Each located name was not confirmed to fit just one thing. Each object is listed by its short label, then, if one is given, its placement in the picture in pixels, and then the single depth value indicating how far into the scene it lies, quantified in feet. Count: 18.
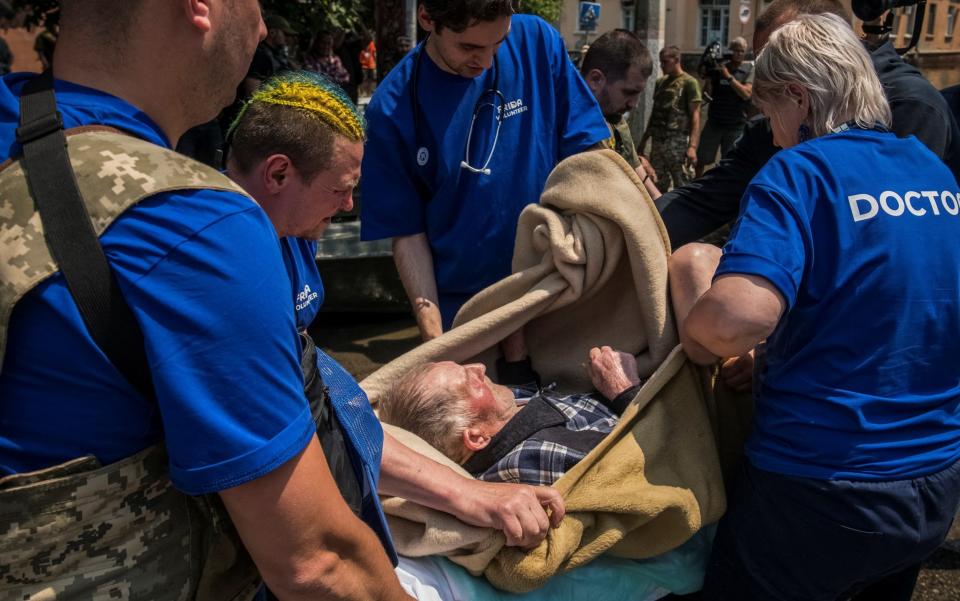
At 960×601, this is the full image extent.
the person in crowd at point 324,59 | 38.42
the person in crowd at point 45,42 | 40.27
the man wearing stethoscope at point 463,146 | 9.14
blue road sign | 41.09
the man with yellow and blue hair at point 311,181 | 5.59
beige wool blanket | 6.60
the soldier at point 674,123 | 31.40
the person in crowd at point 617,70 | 15.53
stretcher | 6.57
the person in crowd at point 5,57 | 18.92
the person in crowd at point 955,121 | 10.79
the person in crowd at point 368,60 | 62.13
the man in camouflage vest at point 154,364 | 3.34
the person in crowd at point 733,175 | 9.57
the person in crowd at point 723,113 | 31.96
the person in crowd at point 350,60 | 42.70
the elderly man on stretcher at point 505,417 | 7.38
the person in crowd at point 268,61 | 21.38
